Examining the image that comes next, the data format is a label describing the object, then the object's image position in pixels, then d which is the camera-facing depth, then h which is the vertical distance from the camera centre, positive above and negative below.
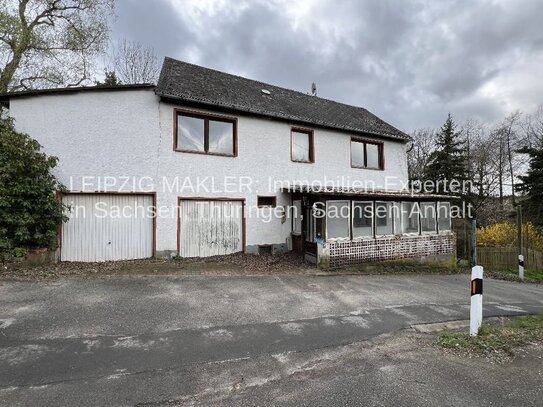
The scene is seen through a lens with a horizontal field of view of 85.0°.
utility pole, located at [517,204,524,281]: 12.75 -1.70
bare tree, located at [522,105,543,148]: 26.20 +6.91
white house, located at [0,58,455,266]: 9.55 +1.41
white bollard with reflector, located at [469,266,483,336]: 4.52 -1.34
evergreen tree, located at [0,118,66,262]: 7.98 +0.62
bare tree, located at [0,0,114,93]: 14.02 +8.99
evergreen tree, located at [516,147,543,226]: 18.80 +1.82
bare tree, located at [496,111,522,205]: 28.83 +6.47
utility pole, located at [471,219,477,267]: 11.42 -0.66
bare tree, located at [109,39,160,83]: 21.53 +10.75
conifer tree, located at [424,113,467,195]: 23.06 +4.11
